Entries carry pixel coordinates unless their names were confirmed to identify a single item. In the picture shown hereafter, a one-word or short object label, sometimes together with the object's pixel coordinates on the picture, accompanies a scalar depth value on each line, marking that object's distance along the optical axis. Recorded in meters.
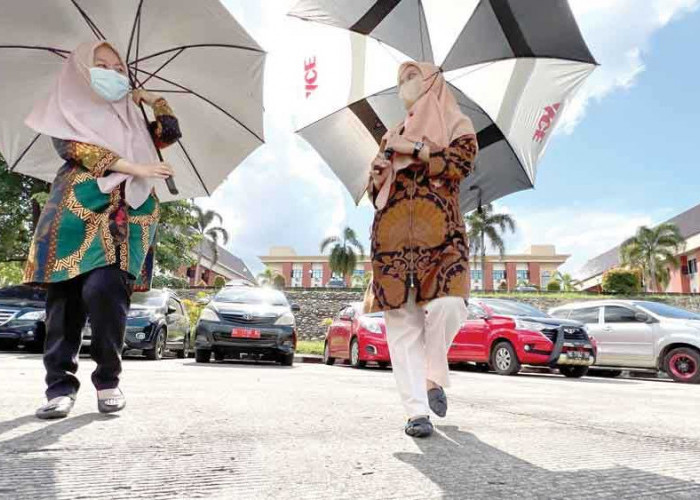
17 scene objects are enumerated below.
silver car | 9.80
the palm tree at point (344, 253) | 55.16
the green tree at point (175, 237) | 20.12
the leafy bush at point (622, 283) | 37.25
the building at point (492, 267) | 70.44
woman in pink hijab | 2.81
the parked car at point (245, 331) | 9.34
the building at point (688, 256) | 47.91
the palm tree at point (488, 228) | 47.69
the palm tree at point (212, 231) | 44.94
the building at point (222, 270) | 66.88
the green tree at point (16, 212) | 17.73
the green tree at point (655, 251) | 46.94
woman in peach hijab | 2.83
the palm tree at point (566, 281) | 64.21
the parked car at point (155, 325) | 9.43
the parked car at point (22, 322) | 9.81
